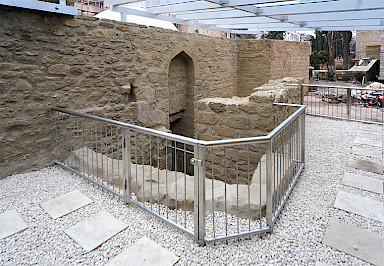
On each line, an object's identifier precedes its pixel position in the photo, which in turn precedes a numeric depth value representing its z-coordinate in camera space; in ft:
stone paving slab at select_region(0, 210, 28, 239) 8.75
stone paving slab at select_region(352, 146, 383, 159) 16.15
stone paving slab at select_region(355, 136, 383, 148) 18.21
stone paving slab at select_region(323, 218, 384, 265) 7.84
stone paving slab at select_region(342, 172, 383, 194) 12.08
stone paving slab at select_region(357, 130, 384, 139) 19.98
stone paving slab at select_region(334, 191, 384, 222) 10.05
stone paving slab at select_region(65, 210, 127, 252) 8.26
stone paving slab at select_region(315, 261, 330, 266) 7.45
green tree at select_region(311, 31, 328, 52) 100.84
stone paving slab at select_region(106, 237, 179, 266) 7.42
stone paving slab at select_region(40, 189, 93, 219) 9.88
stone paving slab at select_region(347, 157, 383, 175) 14.07
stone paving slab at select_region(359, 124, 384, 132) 21.88
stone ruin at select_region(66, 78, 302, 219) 9.75
